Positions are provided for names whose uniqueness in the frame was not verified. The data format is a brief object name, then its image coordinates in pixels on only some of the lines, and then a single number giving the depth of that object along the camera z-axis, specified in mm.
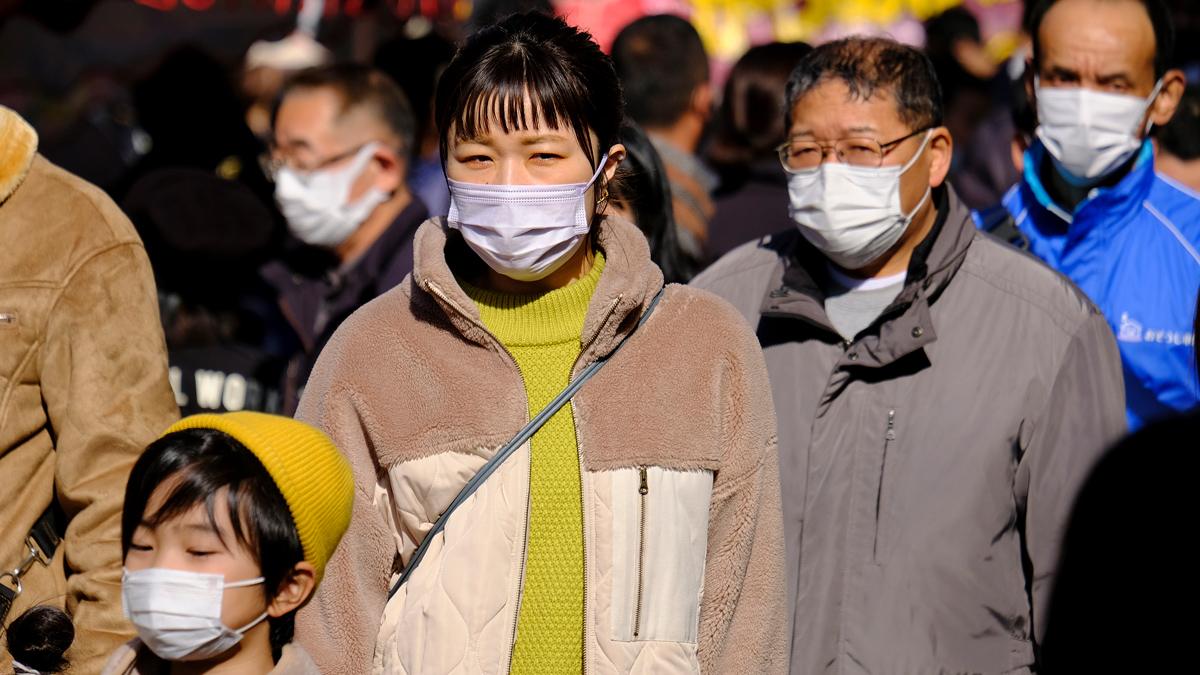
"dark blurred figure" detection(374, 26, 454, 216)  16937
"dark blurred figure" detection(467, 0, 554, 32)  16203
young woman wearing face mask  6680
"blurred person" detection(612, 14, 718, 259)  13867
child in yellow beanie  6383
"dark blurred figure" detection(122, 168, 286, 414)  11172
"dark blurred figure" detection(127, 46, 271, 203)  15148
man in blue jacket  9867
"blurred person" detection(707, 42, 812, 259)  12695
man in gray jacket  8039
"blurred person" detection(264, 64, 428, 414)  11992
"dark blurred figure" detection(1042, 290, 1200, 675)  3732
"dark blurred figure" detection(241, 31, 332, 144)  19641
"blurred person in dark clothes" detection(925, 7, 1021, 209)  16312
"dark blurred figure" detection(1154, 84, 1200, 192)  13867
